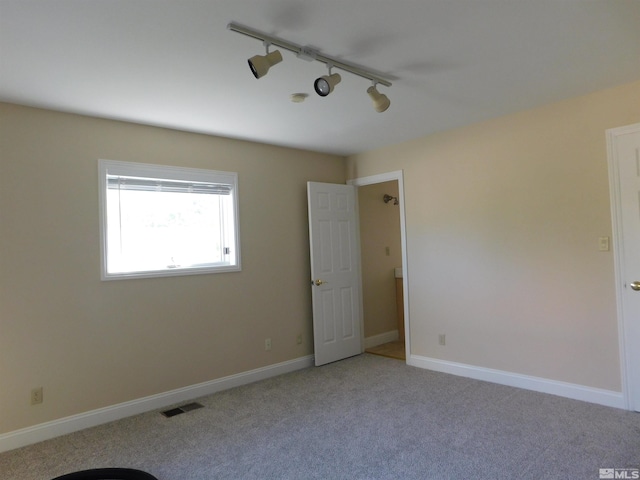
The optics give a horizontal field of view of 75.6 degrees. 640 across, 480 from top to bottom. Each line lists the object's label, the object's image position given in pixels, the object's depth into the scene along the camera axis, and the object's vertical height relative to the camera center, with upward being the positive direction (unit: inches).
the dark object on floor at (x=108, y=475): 92.8 -49.6
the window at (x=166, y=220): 135.9 +12.7
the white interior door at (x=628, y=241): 120.3 -0.7
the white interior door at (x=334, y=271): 183.5 -10.0
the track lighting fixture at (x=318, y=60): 83.6 +44.2
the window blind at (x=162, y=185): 137.4 +25.3
